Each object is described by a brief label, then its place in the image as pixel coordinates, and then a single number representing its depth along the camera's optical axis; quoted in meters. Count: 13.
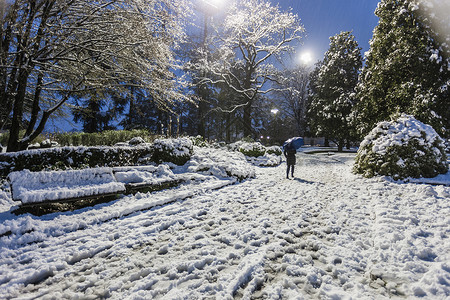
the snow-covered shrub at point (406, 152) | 6.36
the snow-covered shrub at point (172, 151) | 7.12
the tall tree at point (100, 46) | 4.23
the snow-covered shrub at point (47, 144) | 7.92
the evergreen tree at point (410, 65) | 10.68
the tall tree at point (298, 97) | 29.66
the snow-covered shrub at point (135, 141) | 8.84
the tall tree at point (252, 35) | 16.62
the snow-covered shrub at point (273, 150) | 13.98
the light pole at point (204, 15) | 18.64
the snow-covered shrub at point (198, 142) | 11.35
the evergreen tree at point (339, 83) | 19.83
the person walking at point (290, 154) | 7.70
